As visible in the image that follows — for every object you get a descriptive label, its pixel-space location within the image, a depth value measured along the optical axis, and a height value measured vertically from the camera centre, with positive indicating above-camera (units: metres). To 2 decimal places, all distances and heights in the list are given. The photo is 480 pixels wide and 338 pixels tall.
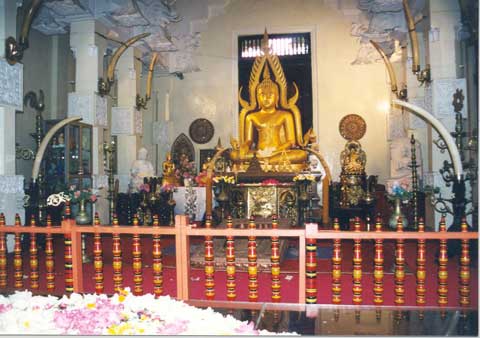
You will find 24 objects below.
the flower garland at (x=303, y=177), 6.49 -0.01
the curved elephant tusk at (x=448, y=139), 4.20 +0.34
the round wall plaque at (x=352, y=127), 9.92 +1.14
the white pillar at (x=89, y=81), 7.04 +1.66
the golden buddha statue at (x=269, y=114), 8.75 +1.34
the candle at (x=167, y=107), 10.43 +1.78
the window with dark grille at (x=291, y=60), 10.40 +2.87
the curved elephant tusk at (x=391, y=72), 8.25 +2.02
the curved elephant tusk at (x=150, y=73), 9.11 +2.32
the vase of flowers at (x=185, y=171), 8.23 +0.18
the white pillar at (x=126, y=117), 8.52 +1.26
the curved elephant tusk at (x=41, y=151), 5.13 +0.37
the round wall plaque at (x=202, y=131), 10.46 +1.17
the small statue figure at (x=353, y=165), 7.54 +0.19
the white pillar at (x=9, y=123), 5.09 +0.73
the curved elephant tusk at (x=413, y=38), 6.55 +2.13
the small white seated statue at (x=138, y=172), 7.99 +0.15
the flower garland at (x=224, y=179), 6.56 -0.01
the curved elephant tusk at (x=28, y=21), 5.30 +2.03
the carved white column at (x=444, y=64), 5.91 +1.54
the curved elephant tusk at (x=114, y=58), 7.44 +2.14
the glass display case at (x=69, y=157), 6.29 +0.38
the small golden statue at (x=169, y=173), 8.23 +0.13
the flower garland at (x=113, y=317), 2.22 -0.75
